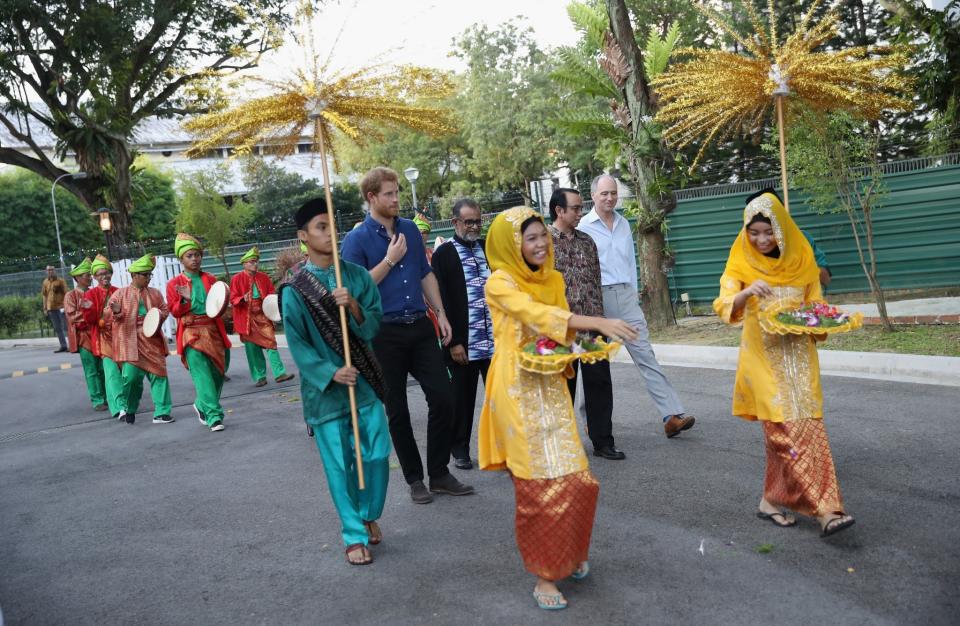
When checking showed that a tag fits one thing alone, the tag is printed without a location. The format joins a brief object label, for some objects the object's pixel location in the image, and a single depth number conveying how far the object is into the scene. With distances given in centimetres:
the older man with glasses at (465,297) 669
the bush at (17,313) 3247
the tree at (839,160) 1197
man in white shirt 715
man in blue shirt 594
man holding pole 495
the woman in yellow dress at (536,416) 412
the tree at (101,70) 2377
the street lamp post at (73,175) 2589
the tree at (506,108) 3866
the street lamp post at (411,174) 2809
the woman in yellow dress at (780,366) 472
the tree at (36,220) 5031
